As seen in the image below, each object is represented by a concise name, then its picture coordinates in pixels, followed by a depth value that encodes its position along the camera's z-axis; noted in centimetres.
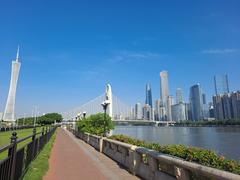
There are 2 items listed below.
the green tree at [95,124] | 1618
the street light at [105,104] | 1225
